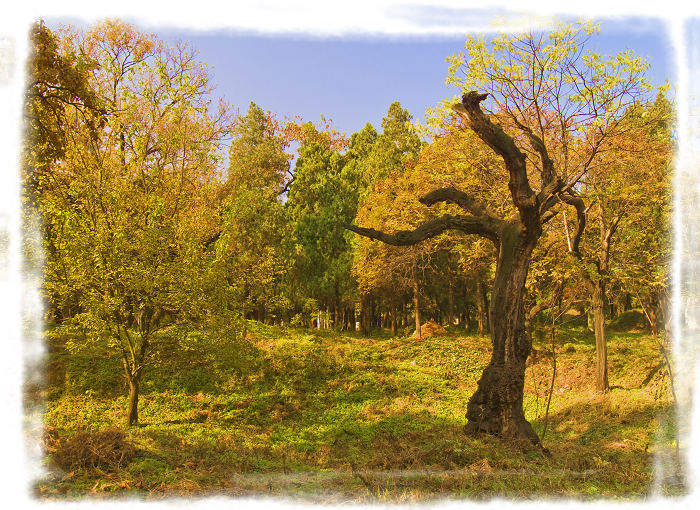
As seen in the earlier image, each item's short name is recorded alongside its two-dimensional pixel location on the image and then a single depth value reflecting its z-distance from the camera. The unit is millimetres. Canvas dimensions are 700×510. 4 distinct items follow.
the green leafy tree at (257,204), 16578
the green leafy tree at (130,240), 11867
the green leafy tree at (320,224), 28734
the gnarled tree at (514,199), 9664
